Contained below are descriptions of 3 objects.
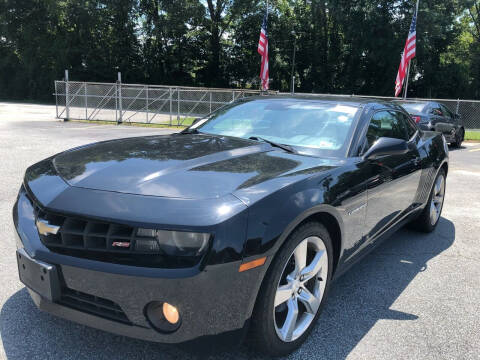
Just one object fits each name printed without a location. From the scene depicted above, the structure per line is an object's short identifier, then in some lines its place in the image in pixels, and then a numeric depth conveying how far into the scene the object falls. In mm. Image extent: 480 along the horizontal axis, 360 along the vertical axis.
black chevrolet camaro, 1905
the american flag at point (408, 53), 18250
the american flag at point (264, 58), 19662
